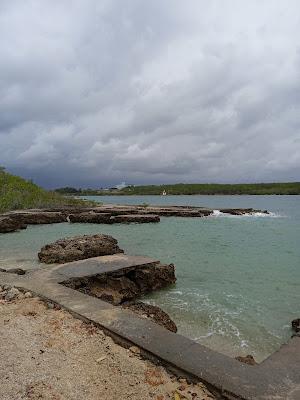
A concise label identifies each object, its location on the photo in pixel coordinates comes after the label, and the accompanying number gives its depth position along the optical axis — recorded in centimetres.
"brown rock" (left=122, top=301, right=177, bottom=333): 638
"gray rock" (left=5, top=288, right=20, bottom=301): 660
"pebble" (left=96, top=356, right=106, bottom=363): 414
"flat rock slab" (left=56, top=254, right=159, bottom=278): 868
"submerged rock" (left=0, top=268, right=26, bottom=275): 890
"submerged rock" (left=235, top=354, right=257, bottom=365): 502
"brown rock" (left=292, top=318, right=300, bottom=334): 701
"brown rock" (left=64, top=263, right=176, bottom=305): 828
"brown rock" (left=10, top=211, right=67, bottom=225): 2753
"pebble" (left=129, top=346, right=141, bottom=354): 438
